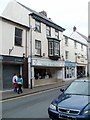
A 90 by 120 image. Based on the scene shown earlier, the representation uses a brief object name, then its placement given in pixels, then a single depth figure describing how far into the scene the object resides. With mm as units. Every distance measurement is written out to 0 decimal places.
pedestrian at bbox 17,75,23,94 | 8374
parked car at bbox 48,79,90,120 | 2961
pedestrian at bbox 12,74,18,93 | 8554
